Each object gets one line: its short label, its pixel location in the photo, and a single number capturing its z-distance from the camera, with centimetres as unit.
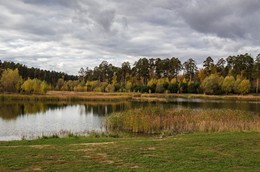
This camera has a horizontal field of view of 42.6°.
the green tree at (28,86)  8325
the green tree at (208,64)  13139
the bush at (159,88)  10606
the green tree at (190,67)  13562
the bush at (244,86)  9572
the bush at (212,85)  9901
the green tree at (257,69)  10761
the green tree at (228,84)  9719
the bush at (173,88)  10762
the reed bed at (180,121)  2598
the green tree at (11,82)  8475
